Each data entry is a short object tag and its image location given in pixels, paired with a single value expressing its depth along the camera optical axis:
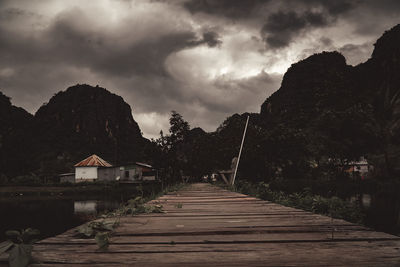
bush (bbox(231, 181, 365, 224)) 6.14
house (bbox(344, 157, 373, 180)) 77.75
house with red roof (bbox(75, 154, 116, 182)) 58.22
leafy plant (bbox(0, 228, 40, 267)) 1.25
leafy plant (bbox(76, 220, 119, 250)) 1.63
